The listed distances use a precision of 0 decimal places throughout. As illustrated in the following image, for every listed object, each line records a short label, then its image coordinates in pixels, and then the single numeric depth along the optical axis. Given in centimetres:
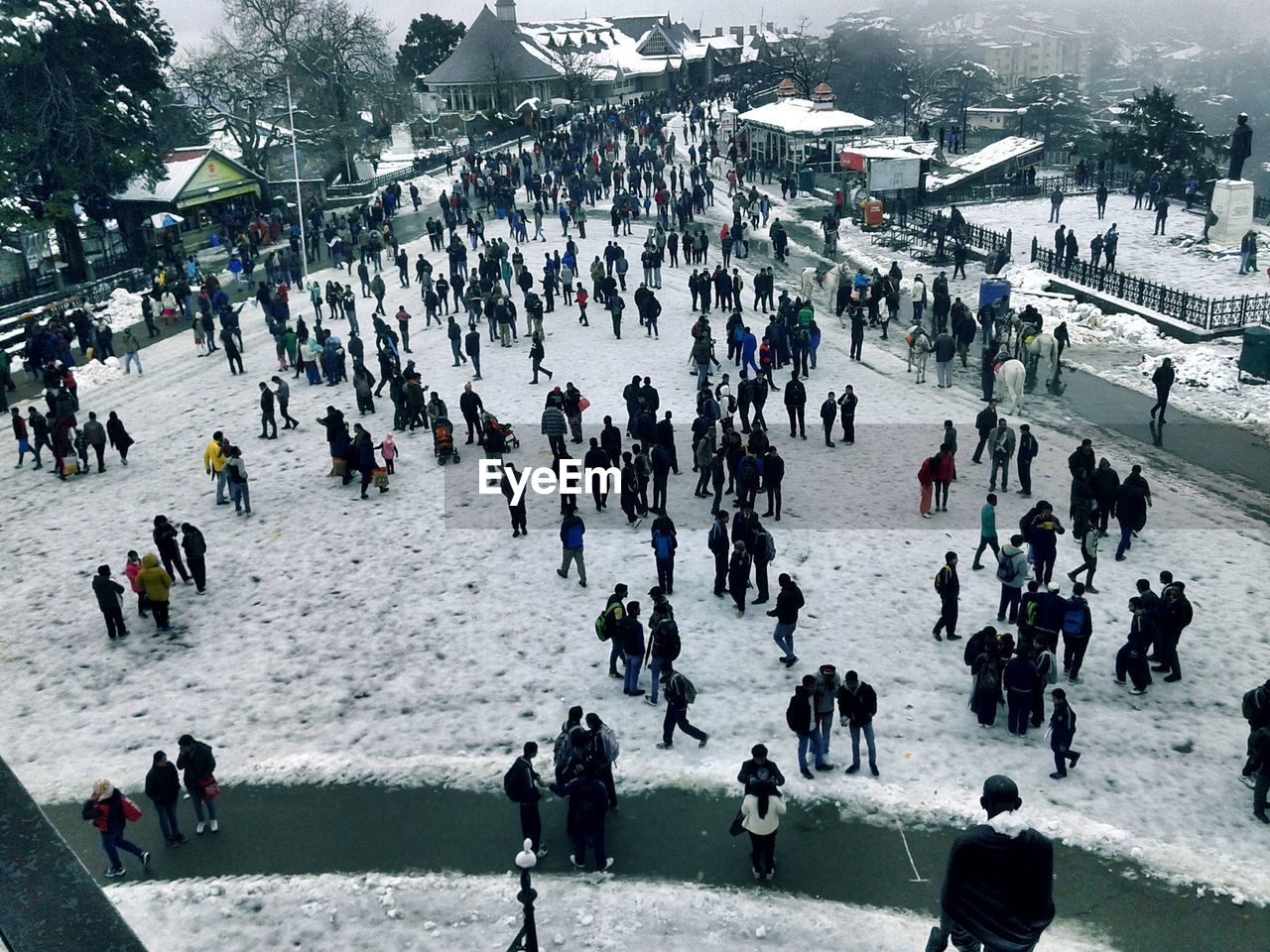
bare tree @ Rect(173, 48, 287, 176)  5005
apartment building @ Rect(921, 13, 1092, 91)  17838
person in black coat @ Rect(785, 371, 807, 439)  1908
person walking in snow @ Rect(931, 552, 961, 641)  1205
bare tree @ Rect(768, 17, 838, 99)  8381
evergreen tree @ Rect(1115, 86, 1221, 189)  4244
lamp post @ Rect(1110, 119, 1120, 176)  4397
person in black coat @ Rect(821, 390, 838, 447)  1845
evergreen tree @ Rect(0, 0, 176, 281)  3269
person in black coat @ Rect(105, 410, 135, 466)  1934
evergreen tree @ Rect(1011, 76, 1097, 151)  7675
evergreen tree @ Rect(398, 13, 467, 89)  9781
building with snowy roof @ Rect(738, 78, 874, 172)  4878
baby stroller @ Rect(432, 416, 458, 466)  1867
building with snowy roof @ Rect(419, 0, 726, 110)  8169
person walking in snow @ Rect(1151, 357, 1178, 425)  1980
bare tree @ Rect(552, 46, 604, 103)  8294
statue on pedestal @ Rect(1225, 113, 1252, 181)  3259
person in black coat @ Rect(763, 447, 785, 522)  1565
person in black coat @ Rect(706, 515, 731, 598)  1327
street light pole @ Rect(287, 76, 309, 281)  3250
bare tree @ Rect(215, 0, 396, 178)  5281
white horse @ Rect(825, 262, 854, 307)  2955
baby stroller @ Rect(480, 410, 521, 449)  1748
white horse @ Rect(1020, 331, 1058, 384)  2267
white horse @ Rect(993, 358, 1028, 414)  2045
